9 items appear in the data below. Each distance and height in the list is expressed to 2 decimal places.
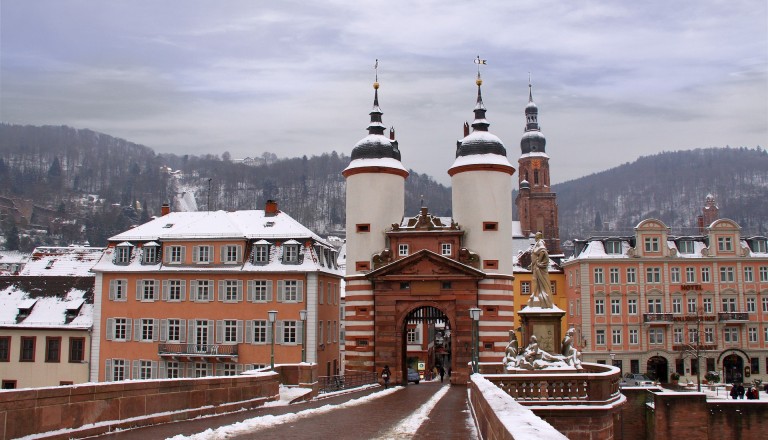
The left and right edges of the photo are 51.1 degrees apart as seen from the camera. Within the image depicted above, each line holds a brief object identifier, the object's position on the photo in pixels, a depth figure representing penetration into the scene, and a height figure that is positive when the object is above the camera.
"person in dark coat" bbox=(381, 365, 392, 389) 43.03 -3.35
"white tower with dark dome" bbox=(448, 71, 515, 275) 50.47 +7.39
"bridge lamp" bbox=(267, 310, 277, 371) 29.45 -0.08
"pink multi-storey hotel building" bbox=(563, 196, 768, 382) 63.69 +0.69
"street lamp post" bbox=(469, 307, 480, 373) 32.06 -0.53
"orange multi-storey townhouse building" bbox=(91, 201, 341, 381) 50.88 +0.83
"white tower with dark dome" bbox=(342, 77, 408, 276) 51.38 +7.55
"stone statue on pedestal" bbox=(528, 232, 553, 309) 29.47 +1.22
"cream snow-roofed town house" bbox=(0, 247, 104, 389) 51.69 -0.94
